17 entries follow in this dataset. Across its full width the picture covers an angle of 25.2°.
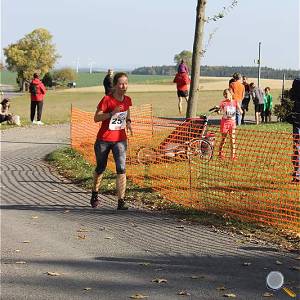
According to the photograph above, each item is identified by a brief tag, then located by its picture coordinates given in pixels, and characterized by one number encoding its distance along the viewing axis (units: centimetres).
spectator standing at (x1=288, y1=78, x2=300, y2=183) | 1070
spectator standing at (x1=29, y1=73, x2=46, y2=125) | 2417
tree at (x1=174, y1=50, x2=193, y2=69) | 12146
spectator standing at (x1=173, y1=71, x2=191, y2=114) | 2483
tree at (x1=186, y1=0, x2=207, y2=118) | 1360
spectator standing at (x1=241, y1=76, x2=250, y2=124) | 2575
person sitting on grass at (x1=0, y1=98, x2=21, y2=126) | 2289
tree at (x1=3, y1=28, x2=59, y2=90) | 9731
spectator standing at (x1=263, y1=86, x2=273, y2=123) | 2612
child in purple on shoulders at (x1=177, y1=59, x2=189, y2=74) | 2481
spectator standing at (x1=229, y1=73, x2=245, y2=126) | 1883
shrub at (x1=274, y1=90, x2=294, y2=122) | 2359
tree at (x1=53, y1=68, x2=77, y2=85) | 11325
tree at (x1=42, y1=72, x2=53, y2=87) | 9919
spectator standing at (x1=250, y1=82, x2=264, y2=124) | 2463
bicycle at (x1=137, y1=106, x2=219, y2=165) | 1166
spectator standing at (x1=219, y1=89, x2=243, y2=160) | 1389
